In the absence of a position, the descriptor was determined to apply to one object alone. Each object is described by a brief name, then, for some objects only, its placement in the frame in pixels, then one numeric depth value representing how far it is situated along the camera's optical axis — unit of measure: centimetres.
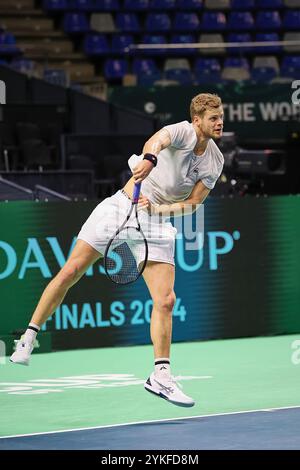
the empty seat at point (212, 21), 2483
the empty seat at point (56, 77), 2103
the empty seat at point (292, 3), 2550
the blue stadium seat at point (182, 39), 2491
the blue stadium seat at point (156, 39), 2395
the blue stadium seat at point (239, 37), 2533
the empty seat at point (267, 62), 2414
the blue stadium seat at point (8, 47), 2180
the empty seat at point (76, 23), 2445
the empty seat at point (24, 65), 2077
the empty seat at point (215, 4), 2483
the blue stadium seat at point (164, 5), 2453
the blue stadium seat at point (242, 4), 2522
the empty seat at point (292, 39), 2462
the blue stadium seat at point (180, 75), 2271
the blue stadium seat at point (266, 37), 2541
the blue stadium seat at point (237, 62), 2376
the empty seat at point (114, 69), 2386
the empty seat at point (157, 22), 2459
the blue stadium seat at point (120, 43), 2434
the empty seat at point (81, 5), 2425
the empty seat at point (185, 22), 2477
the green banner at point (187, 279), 1196
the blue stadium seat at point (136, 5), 2442
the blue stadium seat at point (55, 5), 2442
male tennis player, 802
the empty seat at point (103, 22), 2445
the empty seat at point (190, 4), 2480
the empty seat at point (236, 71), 2345
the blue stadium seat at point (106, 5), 2422
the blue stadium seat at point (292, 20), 2541
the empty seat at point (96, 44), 2442
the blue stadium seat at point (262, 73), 2364
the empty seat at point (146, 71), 2222
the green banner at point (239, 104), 2008
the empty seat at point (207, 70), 2262
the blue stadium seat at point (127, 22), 2431
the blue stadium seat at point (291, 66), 2342
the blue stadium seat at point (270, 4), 2552
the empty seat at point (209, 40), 2442
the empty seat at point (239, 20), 2522
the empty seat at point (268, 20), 2545
